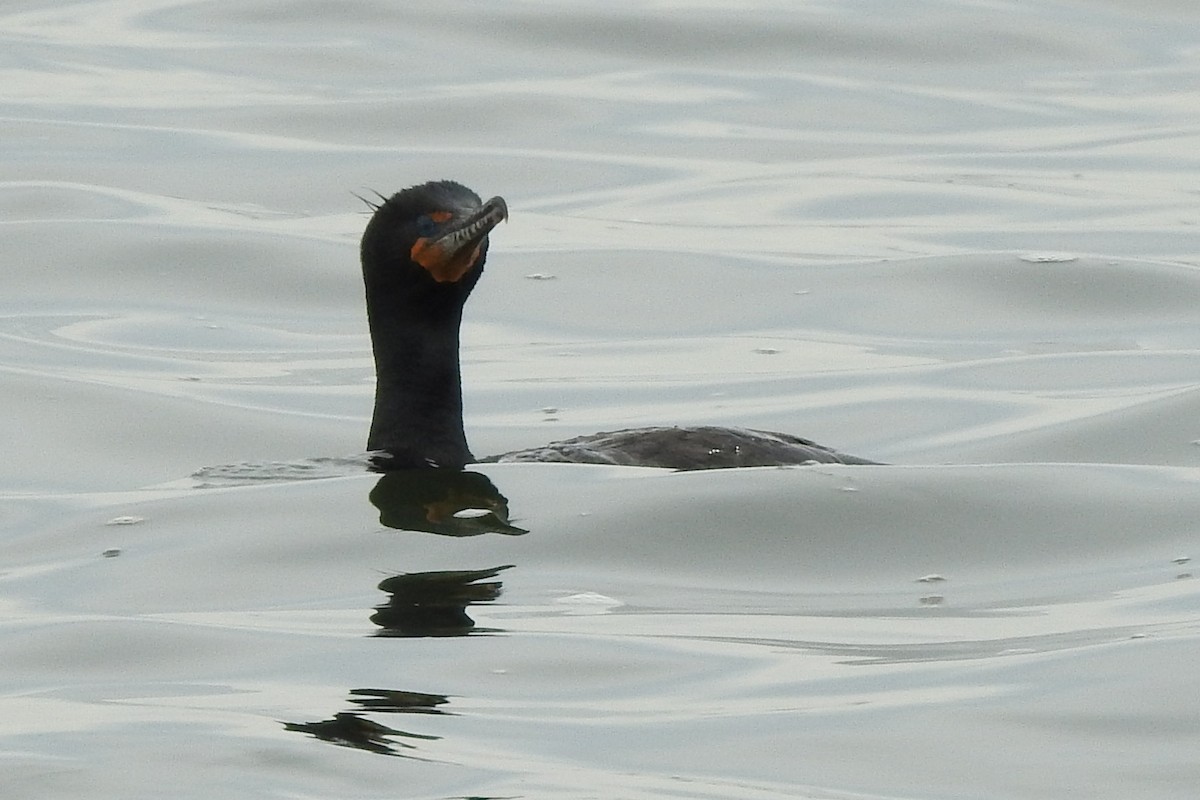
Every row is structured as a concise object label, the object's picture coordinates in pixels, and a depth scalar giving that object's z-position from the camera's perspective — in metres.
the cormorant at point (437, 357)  15.14
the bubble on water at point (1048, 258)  28.03
